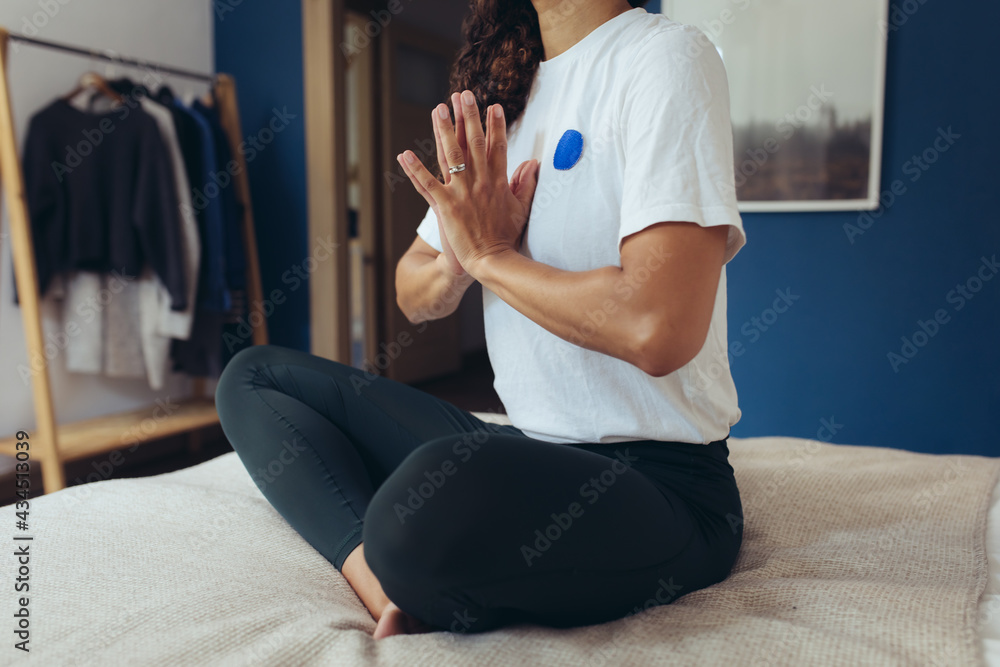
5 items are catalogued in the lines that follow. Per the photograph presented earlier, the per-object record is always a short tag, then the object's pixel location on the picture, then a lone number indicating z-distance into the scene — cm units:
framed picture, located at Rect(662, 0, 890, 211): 216
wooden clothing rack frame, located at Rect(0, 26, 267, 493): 214
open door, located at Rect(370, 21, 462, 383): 436
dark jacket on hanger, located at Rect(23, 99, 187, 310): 241
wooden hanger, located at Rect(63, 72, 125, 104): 254
